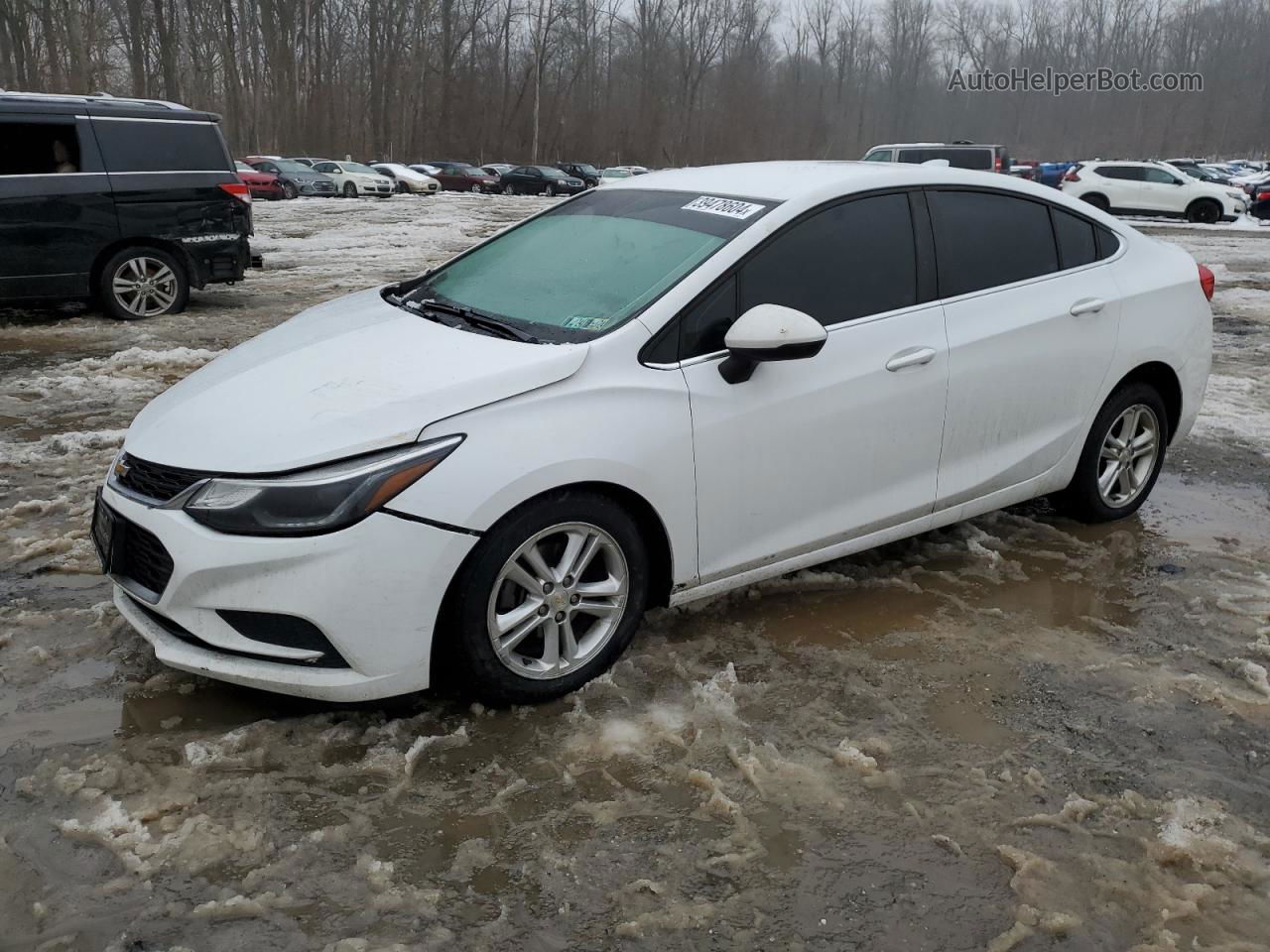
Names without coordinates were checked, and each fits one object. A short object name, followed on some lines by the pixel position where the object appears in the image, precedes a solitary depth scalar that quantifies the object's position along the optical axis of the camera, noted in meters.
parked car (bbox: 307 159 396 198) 36.19
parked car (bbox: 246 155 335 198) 35.09
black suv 8.94
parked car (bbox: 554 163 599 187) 47.69
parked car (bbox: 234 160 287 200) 31.55
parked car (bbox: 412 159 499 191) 44.84
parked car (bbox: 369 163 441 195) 39.62
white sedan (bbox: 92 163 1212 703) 2.92
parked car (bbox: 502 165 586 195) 42.88
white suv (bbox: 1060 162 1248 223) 28.58
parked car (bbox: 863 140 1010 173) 25.39
